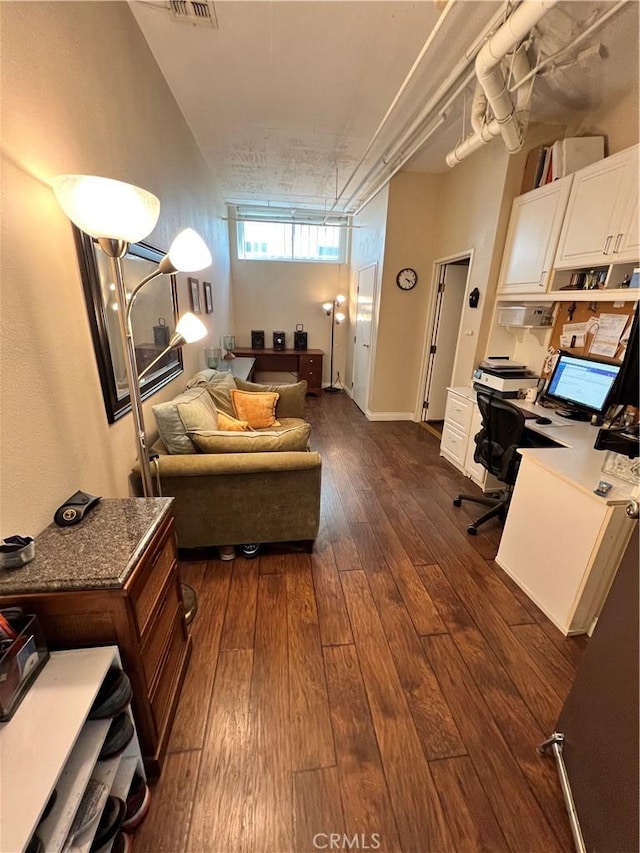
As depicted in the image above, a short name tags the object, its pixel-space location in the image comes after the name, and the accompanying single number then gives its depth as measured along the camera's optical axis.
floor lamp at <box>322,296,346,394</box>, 6.02
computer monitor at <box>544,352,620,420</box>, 2.25
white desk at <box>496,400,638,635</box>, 1.53
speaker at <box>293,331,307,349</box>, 6.12
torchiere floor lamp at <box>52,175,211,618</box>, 0.99
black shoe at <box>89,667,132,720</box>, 0.90
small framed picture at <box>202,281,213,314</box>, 3.86
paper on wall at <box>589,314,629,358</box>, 2.25
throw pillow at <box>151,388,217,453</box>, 1.93
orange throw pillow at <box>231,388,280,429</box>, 2.93
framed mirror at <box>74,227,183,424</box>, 1.47
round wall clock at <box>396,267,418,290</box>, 4.23
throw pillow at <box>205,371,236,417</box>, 2.93
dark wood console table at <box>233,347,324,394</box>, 5.89
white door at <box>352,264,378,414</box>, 4.75
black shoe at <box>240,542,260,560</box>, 2.13
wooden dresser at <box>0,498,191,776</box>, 0.94
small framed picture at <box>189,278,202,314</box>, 3.26
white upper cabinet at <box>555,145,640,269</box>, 1.96
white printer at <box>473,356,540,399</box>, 2.86
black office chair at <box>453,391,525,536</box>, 2.18
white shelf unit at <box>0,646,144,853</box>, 0.66
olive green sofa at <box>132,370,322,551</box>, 1.87
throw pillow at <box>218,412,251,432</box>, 2.51
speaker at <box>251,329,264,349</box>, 6.14
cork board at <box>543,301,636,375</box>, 2.25
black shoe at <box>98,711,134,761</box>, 0.93
